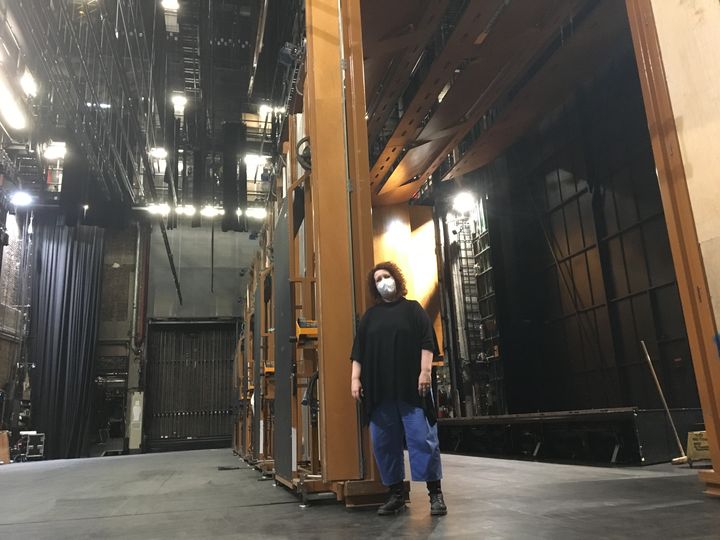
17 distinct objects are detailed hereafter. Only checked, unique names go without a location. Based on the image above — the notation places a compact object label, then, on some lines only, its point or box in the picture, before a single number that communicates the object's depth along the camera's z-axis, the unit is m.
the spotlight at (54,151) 13.96
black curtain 14.97
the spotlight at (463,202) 12.31
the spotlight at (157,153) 14.78
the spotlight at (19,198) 13.43
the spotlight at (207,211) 16.33
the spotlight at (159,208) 12.76
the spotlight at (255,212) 17.03
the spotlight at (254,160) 14.60
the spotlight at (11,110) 9.23
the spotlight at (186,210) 16.10
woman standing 2.81
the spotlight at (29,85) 10.88
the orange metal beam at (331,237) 3.21
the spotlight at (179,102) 12.70
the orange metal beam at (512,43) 6.70
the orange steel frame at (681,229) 2.97
